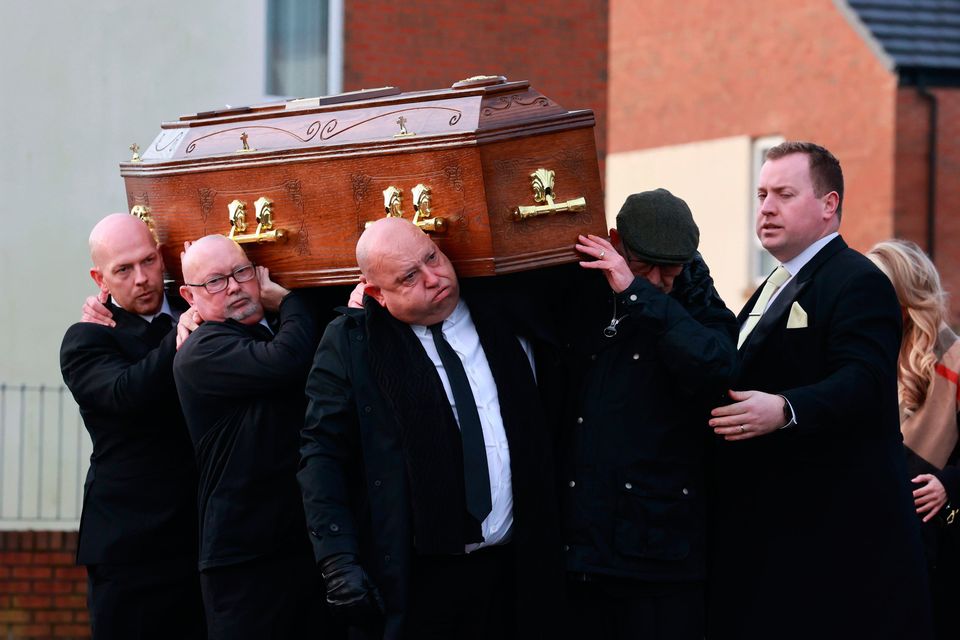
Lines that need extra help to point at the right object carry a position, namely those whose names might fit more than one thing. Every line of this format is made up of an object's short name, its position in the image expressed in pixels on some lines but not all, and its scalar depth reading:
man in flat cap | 7.96
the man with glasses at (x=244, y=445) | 8.65
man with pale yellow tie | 8.12
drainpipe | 28.58
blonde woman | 10.12
